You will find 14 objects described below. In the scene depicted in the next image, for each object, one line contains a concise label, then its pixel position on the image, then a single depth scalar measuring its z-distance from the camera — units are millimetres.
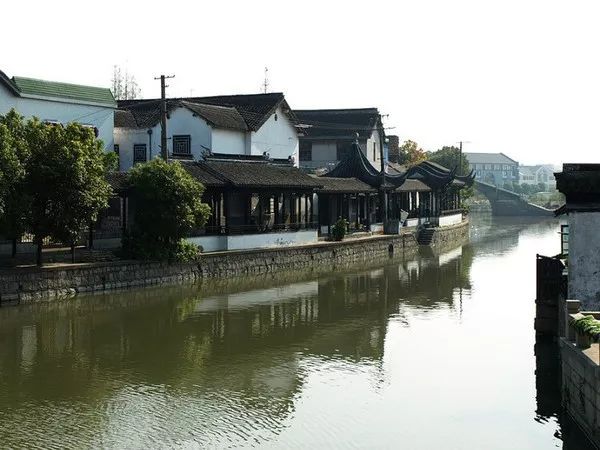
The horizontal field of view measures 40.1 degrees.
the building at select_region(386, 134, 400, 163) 88794
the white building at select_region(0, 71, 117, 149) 36344
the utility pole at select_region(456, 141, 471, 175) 89100
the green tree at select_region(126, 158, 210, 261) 31609
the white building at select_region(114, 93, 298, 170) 45531
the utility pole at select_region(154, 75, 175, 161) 35219
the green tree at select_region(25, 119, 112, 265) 27281
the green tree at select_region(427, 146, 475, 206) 97112
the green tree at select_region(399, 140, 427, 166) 95125
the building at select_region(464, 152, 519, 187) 182000
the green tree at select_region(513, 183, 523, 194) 160500
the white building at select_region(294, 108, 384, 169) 69188
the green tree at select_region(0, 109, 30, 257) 25656
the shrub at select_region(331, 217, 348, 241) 45375
